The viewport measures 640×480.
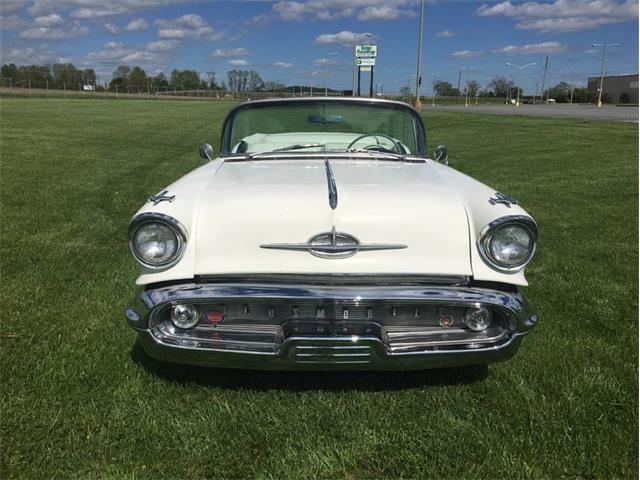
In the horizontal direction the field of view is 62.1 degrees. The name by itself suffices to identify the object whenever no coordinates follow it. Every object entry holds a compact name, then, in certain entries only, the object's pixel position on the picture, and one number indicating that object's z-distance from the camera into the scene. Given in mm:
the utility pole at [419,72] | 32797
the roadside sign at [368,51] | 40500
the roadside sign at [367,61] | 37975
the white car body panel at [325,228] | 2398
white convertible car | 2338
